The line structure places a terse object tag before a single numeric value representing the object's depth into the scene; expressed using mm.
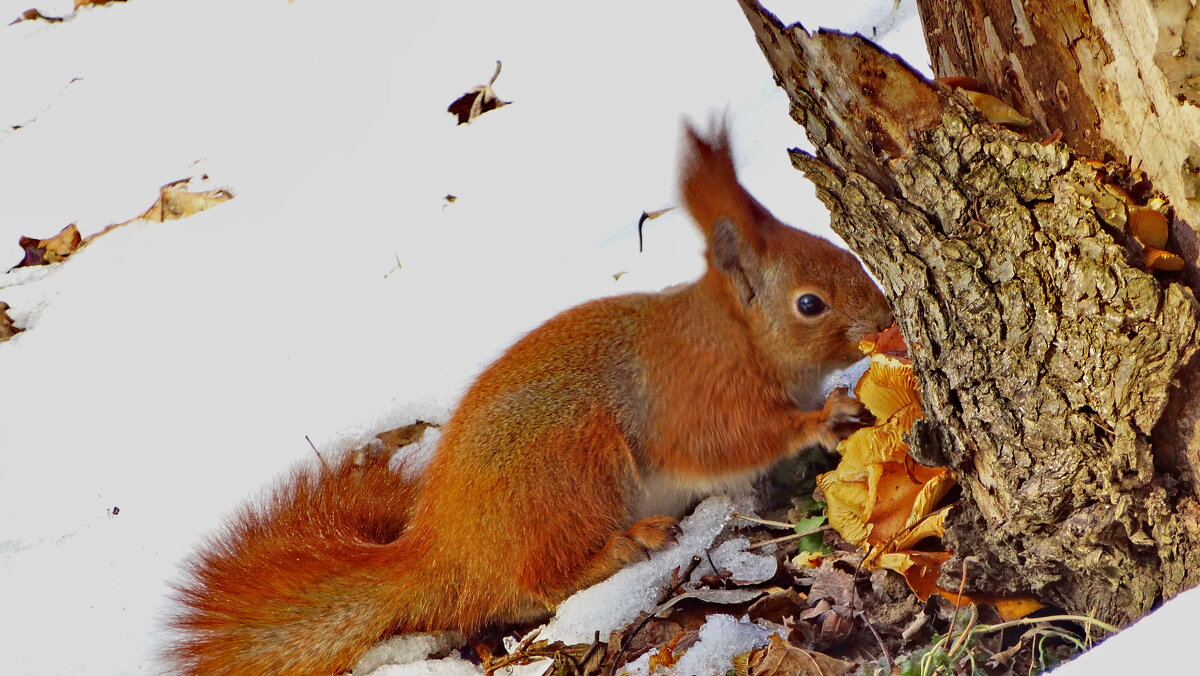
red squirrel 4750
